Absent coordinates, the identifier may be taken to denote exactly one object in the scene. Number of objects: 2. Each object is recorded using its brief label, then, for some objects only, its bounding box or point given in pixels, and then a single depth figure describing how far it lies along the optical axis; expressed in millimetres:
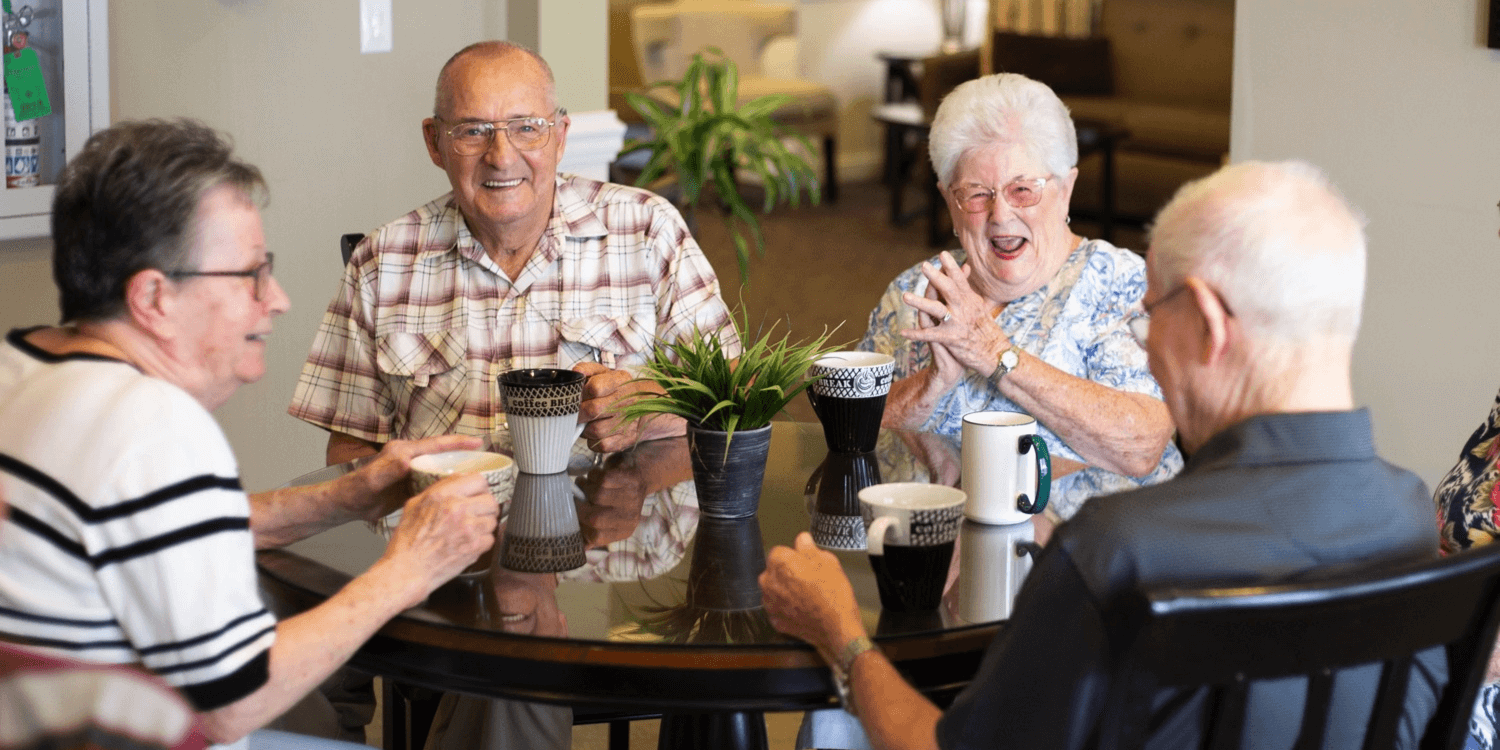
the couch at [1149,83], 6965
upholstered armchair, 8281
